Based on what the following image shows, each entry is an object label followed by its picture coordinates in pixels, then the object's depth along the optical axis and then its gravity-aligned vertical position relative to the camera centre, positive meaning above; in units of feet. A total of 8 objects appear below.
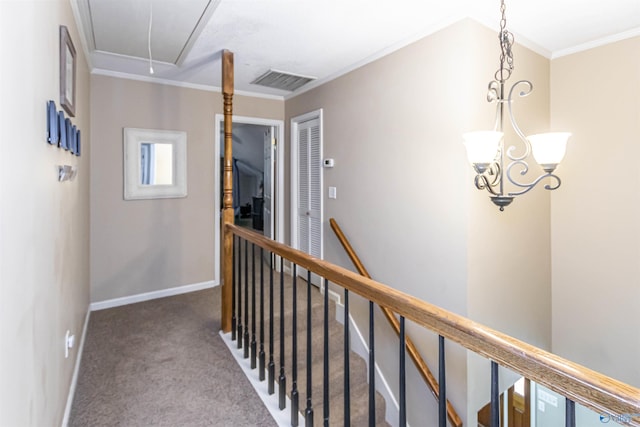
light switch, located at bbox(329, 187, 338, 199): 11.77 +0.56
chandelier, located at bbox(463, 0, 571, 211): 6.01 +1.07
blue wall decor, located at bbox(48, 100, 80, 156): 4.64 +1.25
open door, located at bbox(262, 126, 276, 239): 14.93 +1.27
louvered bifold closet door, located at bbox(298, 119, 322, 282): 12.69 +0.79
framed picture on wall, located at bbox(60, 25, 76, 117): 5.53 +2.36
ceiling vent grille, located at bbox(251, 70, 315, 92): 11.58 +4.54
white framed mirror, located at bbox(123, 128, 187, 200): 11.57 +1.59
